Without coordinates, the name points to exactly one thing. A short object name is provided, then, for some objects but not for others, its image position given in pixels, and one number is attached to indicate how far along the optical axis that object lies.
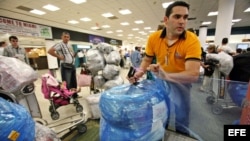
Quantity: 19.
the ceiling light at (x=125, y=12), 8.06
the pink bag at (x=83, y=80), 2.89
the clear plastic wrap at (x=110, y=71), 3.23
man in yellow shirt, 1.06
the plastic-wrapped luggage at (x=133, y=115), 0.82
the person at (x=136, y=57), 6.63
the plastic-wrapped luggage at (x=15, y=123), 0.73
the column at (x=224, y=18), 5.62
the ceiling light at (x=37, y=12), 7.55
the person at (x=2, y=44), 4.33
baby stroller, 2.38
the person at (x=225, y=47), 4.10
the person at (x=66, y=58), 3.31
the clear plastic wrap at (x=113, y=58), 3.30
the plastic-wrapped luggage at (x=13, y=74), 1.22
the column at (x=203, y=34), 12.35
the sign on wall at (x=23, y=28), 7.66
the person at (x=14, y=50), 3.59
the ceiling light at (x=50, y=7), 6.88
